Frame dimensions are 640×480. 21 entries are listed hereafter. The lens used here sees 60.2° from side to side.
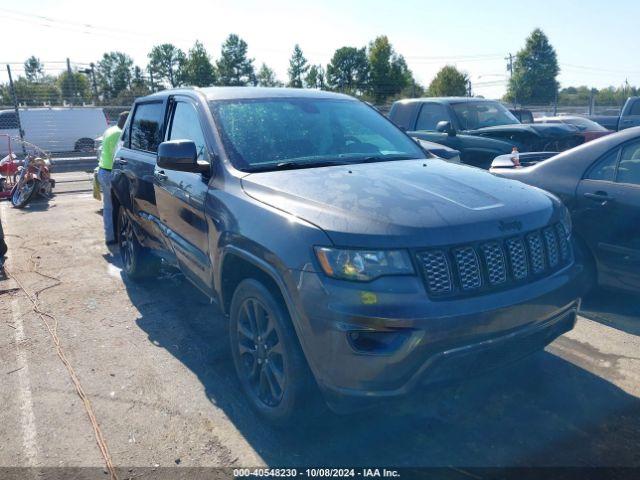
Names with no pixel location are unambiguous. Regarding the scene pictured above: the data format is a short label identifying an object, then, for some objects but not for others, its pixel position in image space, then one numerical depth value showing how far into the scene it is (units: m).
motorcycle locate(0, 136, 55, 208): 10.91
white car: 21.08
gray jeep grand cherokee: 2.50
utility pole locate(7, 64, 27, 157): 15.52
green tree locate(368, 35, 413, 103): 59.44
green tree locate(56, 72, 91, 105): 24.00
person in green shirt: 7.09
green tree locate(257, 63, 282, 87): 66.94
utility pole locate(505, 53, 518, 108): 60.84
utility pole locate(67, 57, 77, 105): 23.25
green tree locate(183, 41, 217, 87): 62.56
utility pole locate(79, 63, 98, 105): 27.64
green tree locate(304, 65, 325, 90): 63.50
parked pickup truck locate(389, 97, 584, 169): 8.72
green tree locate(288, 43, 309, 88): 67.06
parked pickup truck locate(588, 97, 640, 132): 12.79
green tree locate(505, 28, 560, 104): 62.00
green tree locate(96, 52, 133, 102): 68.06
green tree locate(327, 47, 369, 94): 62.75
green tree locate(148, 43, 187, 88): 71.25
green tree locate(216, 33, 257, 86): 66.06
